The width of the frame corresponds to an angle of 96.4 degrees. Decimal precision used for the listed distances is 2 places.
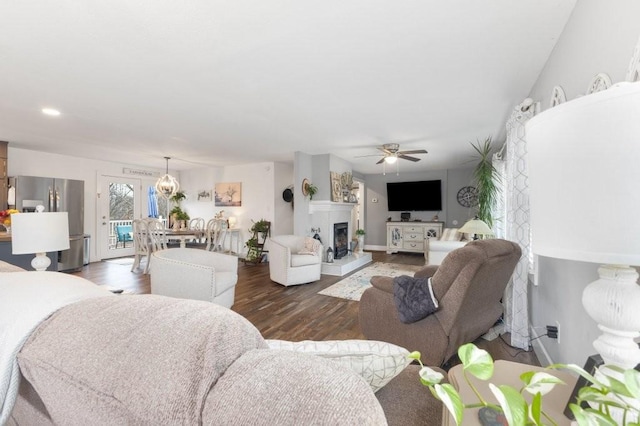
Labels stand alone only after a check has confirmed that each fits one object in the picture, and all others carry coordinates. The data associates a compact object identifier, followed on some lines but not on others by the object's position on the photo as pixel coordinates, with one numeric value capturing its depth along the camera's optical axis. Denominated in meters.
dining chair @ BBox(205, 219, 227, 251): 5.48
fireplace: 5.83
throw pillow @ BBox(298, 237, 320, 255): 4.78
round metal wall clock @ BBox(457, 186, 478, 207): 7.28
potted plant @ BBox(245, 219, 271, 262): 6.34
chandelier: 5.79
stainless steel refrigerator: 4.87
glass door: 6.47
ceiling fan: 4.57
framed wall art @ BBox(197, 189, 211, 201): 7.64
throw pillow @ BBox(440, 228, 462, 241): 4.83
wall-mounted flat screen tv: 7.71
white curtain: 2.38
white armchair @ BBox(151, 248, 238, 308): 2.72
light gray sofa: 0.41
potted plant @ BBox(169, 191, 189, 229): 6.57
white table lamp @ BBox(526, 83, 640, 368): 0.53
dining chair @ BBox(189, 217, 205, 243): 6.93
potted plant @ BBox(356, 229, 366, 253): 7.09
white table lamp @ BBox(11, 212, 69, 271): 1.75
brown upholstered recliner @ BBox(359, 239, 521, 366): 1.89
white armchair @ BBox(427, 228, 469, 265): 3.95
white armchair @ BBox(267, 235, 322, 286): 4.37
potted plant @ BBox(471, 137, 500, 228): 3.48
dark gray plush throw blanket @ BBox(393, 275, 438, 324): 1.99
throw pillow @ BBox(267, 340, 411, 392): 0.83
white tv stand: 7.55
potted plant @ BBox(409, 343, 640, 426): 0.37
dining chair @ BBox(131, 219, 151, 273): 5.06
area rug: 4.06
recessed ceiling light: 3.13
